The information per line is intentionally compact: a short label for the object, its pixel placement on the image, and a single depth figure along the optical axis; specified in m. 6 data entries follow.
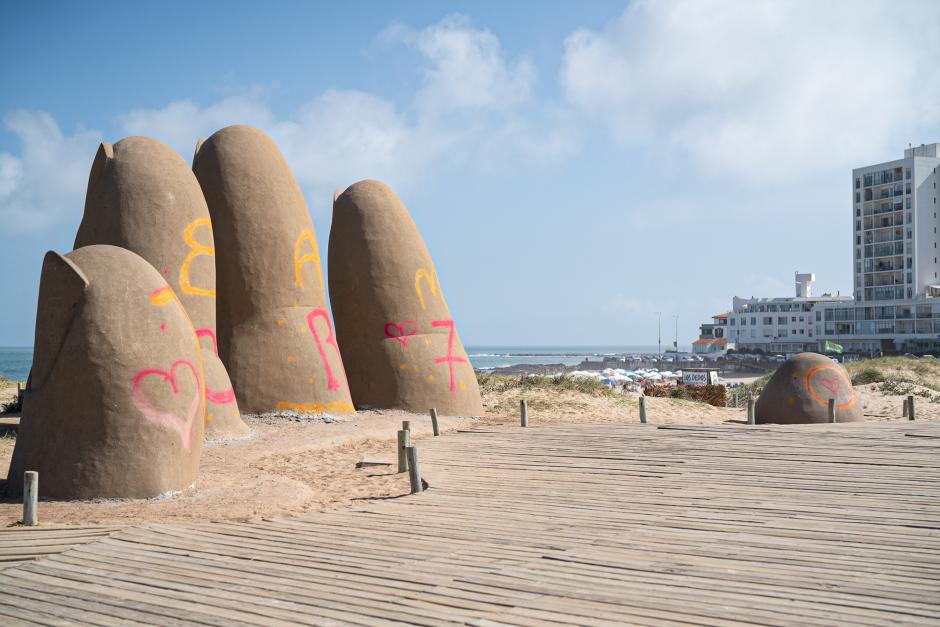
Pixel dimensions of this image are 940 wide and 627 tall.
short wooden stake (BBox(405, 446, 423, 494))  9.45
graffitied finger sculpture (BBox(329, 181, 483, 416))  17.23
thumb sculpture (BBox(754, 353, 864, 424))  17.83
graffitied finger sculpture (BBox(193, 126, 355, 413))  14.95
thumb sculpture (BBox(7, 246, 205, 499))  8.85
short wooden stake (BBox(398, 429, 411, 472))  11.43
